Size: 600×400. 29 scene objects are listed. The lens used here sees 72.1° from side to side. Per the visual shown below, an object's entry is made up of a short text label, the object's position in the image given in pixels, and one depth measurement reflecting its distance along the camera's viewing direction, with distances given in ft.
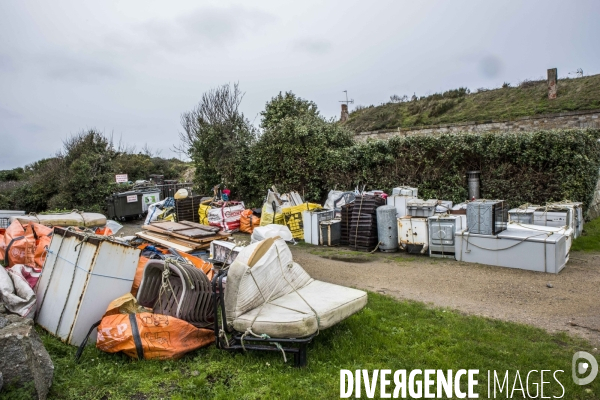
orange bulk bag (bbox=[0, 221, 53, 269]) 20.65
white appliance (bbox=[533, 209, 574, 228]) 28.81
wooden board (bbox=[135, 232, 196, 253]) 24.44
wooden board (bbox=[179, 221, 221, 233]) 26.85
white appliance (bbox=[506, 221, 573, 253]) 25.34
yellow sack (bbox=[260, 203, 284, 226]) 37.78
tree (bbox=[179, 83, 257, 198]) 50.78
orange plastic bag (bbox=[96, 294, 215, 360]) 12.50
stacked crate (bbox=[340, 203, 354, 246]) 33.37
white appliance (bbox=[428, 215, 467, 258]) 27.22
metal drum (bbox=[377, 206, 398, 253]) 30.37
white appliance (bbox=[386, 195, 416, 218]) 32.72
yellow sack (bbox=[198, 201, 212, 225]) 42.91
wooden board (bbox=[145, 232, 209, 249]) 24.76
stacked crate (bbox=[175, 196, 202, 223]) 43.16
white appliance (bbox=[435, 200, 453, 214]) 31.58
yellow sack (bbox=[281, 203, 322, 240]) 37.06
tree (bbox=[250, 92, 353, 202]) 45.19
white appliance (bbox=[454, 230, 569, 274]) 23.04
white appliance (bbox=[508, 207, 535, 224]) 29.81
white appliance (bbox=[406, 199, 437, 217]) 29.86
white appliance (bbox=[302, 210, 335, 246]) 34.45
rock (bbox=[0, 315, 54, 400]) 10.21
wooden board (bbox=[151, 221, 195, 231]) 27.07
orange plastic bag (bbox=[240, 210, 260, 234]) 39.73
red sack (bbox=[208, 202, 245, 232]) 40.50
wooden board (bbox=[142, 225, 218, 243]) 24.99
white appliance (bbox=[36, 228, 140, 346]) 14.19
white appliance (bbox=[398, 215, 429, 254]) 28.50
